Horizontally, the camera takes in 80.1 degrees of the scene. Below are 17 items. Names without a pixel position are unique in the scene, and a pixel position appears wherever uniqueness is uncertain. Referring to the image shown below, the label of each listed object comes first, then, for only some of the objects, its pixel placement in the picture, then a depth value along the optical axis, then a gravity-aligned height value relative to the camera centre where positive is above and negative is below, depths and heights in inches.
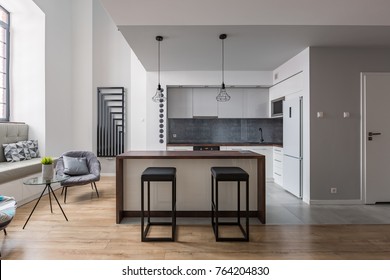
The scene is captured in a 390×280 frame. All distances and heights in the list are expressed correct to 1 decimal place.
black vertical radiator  223.1 +13.8
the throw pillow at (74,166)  155.2 -19.6
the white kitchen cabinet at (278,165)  189.8 -23.5
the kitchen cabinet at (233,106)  218.2 +29.4
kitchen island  120.0 -25.4
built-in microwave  195.6 +26.5
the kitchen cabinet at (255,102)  219.3 +33.3
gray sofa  130.0 -16.8
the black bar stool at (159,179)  94.7 -17.2
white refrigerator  155.4 -5.9
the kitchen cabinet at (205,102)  217.8 +33.1
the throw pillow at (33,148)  173.8 -8.1
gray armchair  145.7 -22.5
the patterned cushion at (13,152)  157.4 -10.3
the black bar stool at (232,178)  94.8 -16.7
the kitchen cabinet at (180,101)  217.3 +34.1
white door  143.5 +2.0
